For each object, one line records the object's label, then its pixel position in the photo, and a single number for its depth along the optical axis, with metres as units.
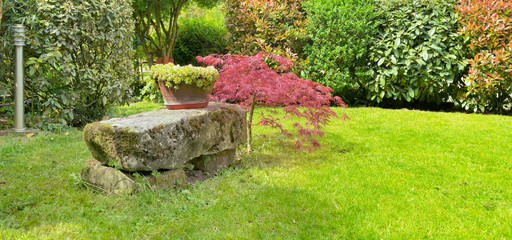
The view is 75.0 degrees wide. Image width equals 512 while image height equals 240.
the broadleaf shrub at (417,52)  7.32
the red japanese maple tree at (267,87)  4.32
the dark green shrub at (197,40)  10.51
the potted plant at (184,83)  3.69
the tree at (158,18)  10.20
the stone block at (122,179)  3.06
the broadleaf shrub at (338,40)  7.88
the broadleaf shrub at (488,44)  6.64
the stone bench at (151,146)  2.96
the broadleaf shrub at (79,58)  5.53
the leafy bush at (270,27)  8.66
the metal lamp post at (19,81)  5.37
